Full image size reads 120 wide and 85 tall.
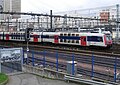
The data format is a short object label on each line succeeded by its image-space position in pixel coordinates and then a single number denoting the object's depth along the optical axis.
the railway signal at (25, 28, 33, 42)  24.57
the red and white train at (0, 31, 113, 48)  41.97
